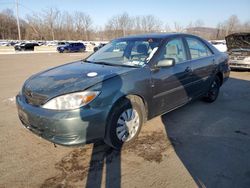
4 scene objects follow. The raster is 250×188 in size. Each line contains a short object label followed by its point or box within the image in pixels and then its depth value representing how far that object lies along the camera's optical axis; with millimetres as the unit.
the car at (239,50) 9984
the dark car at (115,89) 2744
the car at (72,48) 31625
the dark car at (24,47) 34281
